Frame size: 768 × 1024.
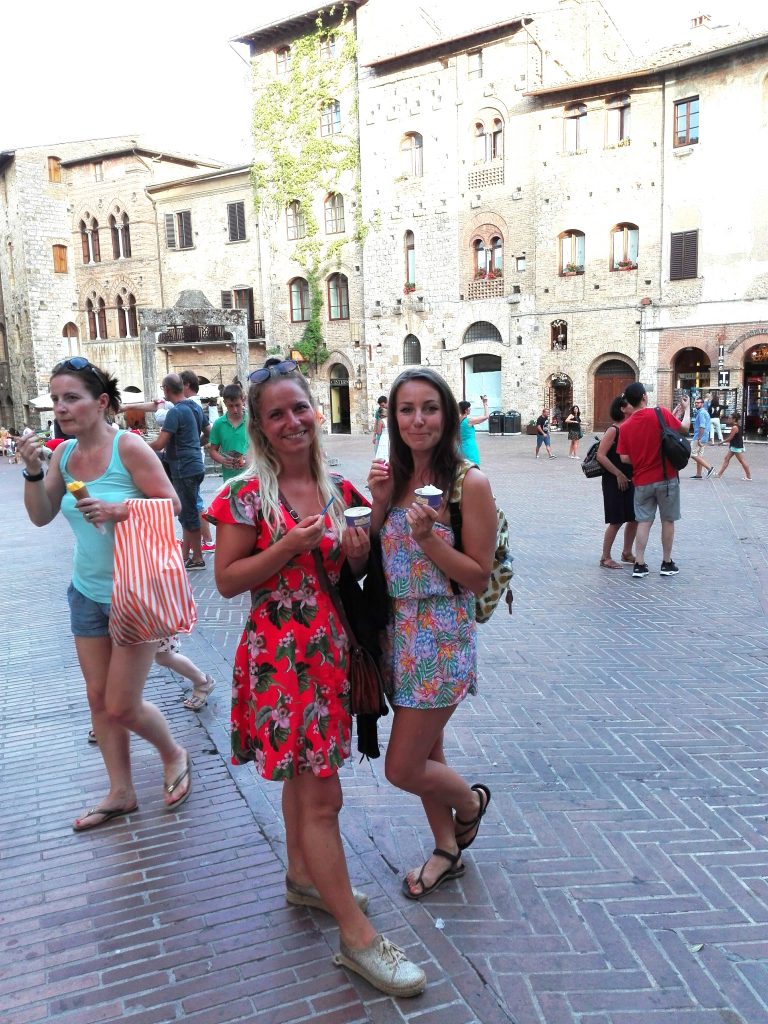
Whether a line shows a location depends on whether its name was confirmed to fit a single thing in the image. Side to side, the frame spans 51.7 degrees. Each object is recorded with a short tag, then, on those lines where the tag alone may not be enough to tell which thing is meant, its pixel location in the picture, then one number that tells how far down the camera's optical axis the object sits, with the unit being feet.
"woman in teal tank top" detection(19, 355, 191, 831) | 10.75
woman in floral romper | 8.65
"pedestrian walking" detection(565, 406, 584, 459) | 69.46
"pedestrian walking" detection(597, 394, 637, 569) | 25.91
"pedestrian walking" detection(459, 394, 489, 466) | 29.04
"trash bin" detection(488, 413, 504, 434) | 100.21
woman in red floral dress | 8.07
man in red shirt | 24.88
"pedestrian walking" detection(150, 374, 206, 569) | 25.70
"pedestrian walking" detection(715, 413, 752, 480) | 49.80
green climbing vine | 108.78
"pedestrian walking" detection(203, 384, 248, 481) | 26.78
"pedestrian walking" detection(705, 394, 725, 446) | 83.56
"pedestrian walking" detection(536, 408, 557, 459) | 71.10
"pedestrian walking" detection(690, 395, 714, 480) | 63.10
